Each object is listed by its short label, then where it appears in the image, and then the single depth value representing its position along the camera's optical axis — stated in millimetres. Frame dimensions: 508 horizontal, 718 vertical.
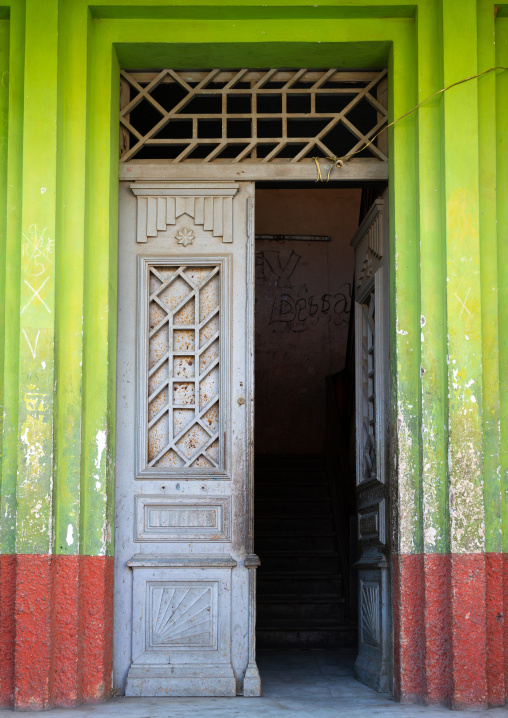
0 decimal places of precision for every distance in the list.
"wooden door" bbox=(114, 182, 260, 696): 5691
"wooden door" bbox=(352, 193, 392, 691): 5809
